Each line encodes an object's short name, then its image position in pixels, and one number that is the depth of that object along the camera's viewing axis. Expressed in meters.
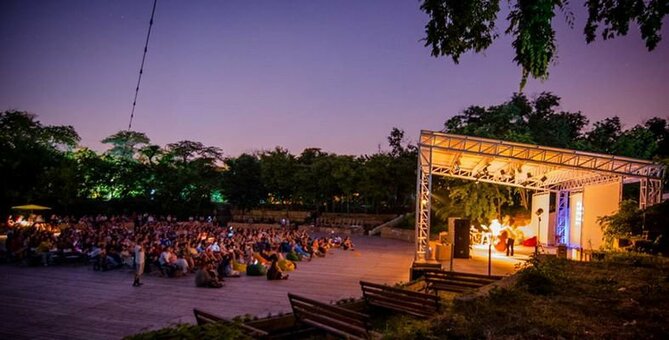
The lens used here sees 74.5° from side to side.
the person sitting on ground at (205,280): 12.49
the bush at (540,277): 6.67
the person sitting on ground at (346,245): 23.92
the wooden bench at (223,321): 4.55
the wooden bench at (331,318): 6.02
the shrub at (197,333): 3.94
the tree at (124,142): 62.31
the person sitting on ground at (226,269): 14.11
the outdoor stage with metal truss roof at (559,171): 16.56
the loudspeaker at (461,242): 18.97
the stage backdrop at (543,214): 25.47
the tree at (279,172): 48.62
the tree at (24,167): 39.19
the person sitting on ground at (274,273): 13.87
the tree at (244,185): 51.69
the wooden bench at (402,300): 7.21
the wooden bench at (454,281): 9.45
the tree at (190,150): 60.47
